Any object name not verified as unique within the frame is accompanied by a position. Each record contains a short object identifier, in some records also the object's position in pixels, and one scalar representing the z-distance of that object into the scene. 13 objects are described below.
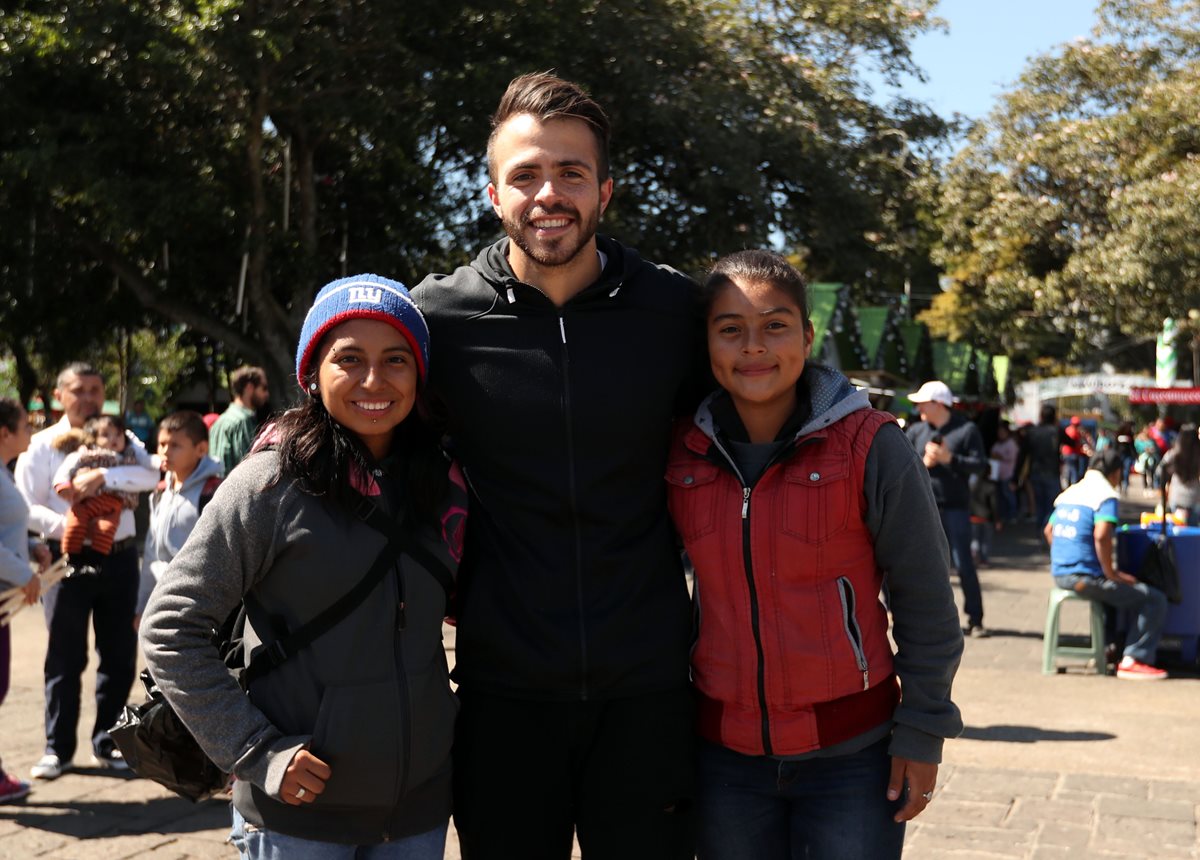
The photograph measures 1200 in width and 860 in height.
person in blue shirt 8.67
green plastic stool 8.86
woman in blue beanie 2.51
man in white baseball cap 10.31
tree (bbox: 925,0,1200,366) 19.58
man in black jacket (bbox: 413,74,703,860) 2.80
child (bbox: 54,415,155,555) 6.30
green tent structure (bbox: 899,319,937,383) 22.61
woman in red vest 2.74
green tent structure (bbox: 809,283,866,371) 15.29
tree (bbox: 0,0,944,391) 13.57
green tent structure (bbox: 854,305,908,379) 18.98
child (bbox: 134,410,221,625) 6.26
